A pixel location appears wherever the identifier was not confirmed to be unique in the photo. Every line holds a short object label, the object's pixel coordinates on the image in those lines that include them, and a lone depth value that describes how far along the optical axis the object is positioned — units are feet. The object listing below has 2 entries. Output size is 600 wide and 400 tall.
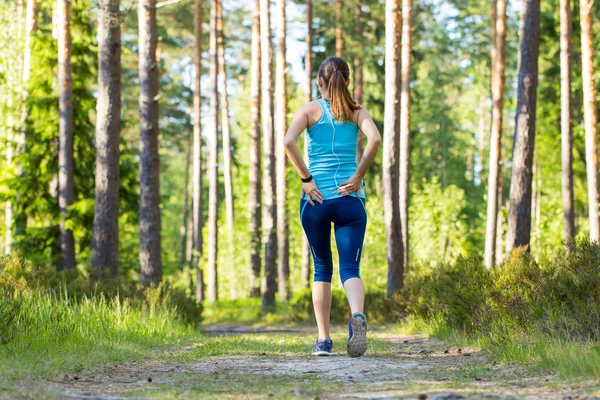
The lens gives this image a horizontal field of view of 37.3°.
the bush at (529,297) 24.40
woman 25.08
